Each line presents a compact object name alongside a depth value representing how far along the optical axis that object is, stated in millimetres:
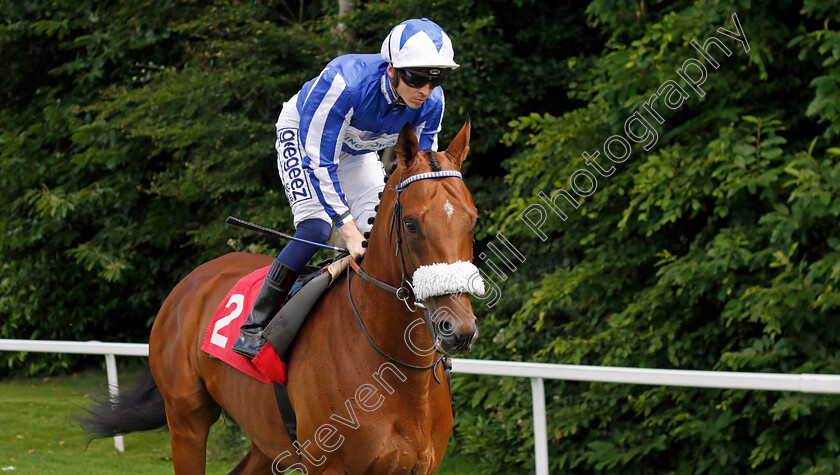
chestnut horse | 5172
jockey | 6102
